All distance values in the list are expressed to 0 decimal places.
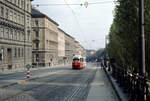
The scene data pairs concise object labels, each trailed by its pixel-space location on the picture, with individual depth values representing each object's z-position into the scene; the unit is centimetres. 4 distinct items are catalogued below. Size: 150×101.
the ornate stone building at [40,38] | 6944
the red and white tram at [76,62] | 4591
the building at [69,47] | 12488
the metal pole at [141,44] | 888
